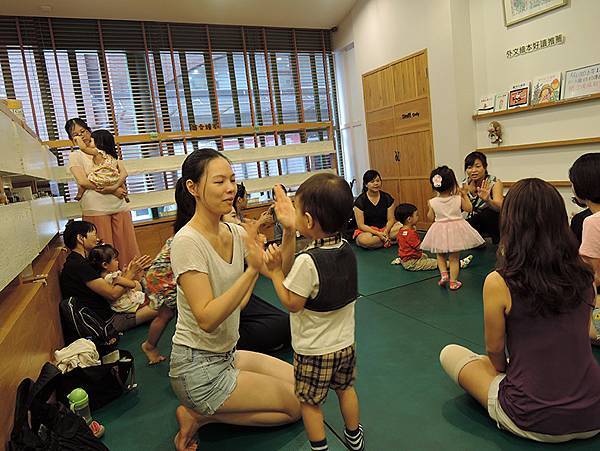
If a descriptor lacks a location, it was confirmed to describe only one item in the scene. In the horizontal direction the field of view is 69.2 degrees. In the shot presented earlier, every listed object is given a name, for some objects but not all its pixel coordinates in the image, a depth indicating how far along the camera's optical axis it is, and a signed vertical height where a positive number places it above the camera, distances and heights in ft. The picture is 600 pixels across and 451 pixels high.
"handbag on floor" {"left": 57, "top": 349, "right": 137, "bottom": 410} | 7.01 -3.15
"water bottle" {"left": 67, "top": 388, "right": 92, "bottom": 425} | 6.65 -3.13
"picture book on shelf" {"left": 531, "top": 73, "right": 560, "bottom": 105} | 14.62 +1.71
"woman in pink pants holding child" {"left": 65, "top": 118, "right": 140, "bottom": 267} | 12.76 -0.34
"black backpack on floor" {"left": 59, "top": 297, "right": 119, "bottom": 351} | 8.77 -2.61
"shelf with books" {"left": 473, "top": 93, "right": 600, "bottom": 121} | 13.58 +1.17
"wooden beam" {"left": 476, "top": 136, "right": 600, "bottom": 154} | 13.82 -0.16
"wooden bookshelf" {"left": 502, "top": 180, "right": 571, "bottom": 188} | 14.67 -1.52
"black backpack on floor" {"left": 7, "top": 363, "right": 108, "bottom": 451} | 4.05 -2.25
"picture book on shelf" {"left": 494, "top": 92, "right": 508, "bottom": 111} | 16.40 +1.62
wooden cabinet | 19.35 +1.42
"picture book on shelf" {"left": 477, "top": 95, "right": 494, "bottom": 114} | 17.04 +1.66
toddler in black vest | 5.06 -1.47
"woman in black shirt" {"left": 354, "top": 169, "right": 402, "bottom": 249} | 17.47 -2.27
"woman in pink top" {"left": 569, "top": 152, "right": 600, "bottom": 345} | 7.44 -1.31
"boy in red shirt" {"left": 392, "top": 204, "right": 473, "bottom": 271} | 13.76 -3.21
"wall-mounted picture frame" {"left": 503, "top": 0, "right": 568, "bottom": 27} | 14.37 +4.50
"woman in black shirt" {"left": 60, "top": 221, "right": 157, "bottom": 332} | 9.48 -1.80
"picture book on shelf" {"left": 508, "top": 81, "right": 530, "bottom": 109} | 15.60 +1.72
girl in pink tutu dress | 12.00 -2.14
